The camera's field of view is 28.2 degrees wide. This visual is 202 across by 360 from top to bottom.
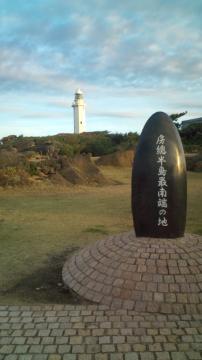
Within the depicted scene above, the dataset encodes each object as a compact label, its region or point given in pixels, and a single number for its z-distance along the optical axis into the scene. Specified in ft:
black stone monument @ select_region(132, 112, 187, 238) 20.52
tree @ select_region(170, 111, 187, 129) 122.52
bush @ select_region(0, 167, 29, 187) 59.00
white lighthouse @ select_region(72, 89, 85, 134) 160.45
